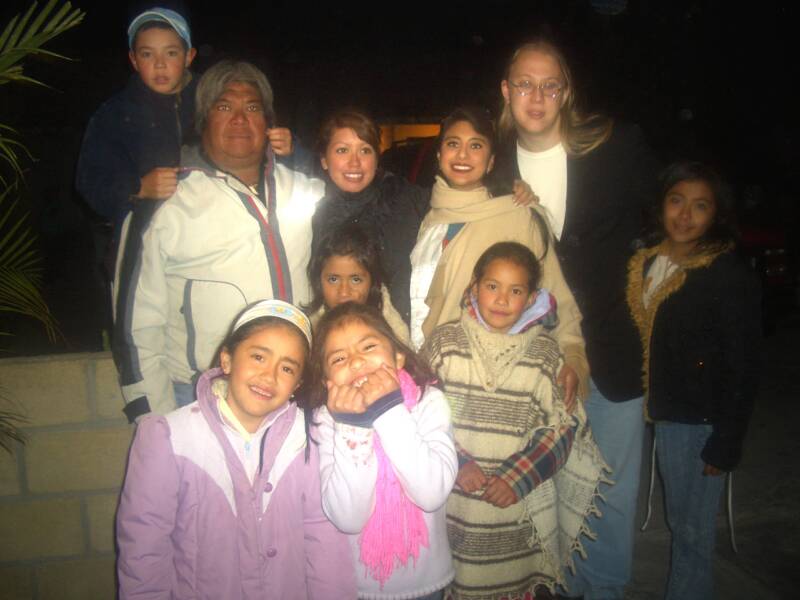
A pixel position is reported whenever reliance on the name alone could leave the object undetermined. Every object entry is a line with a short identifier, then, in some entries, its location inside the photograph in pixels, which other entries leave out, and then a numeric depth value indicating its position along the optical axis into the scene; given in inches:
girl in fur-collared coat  101.7
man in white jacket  96.2
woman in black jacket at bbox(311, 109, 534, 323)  113.9
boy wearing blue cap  109.1
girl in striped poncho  96.0
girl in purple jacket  81.4
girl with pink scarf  80.5
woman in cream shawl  107.7
